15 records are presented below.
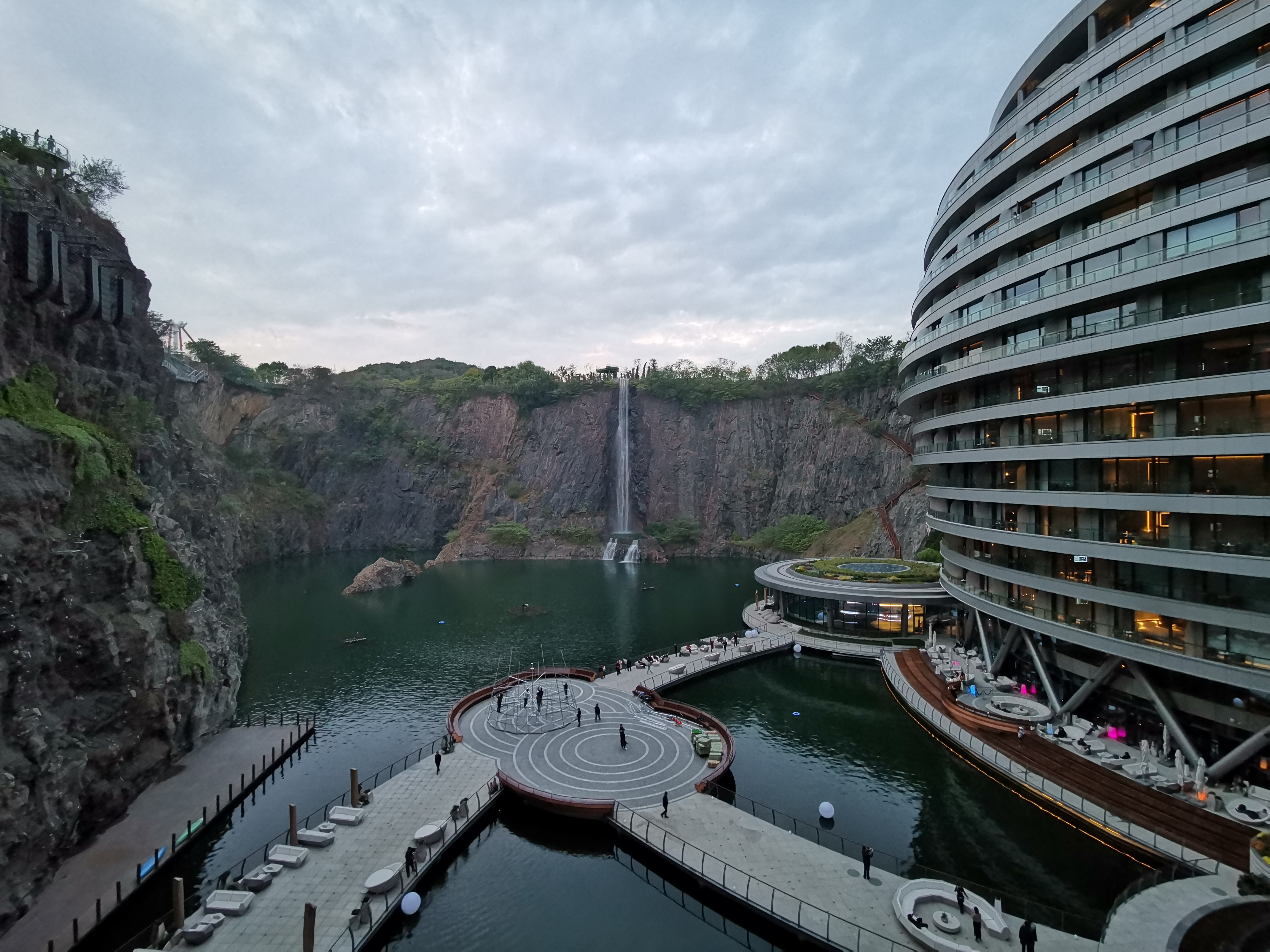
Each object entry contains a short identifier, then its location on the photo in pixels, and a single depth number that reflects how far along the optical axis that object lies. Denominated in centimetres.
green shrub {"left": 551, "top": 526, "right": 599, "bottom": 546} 11350
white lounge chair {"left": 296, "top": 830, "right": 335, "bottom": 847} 2453
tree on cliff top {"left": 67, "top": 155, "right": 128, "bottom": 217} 4700
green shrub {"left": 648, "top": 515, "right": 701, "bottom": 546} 11331
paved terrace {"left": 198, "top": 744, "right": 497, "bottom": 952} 1980
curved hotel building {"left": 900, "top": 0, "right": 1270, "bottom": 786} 2444
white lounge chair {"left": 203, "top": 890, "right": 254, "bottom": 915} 2050
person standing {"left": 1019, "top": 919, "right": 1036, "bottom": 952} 1800
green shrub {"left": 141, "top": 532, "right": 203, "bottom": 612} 2945
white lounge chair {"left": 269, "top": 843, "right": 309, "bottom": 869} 2322
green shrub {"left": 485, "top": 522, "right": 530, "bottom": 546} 11219
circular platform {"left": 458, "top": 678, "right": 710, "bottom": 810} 2881
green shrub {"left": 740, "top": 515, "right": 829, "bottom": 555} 10162
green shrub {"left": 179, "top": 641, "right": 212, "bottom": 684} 2977
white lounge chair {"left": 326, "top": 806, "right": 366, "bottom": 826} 2600
